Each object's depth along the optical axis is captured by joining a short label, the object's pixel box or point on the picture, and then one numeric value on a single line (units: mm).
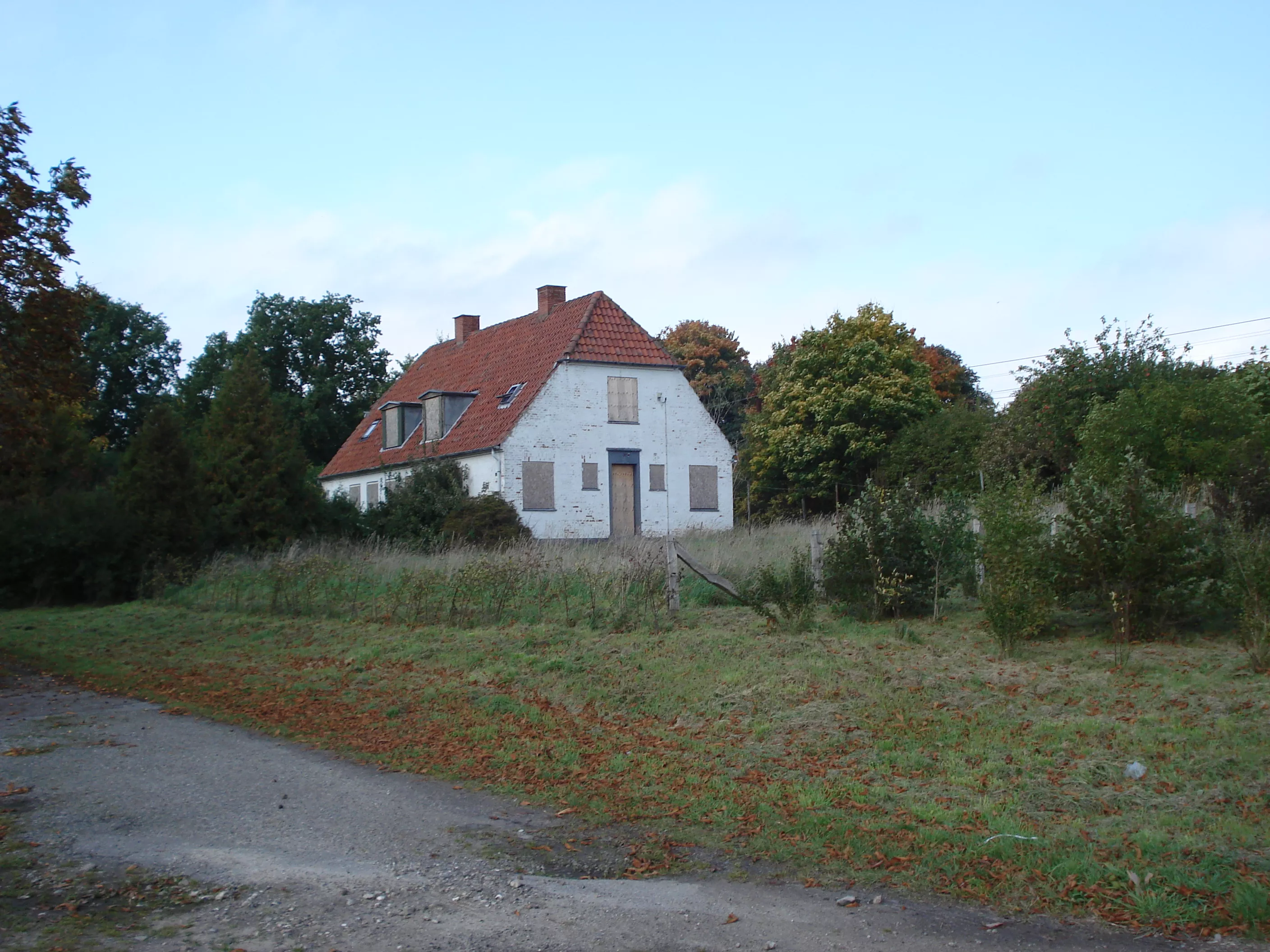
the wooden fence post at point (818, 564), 17438
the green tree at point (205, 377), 54094
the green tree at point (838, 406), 42469
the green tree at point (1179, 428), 22391
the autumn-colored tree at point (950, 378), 56312
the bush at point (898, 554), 16062
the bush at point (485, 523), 30438
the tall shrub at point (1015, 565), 13117
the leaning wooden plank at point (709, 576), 17125
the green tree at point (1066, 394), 31391
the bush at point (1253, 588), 11180
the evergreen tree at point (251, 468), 27922
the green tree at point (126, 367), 54438
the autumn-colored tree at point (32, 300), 15695
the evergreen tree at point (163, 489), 26375
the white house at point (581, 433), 33844
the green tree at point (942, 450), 36469
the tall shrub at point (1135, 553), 13289
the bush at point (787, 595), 15172
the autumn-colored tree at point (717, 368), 62156
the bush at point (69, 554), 25688
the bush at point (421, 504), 31578
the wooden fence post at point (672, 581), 16828
